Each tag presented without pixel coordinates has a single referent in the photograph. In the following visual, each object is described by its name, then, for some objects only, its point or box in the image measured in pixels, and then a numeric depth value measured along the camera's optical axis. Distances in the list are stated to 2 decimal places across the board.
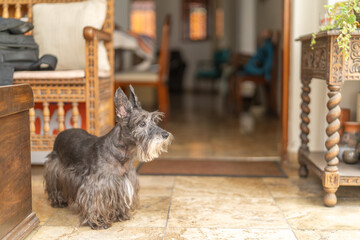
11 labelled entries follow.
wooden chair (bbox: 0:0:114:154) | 2.60
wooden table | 2.09
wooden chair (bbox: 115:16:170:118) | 4.94
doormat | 2.91
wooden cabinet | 1.60
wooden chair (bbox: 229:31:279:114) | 5.81
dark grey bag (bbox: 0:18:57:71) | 2.43
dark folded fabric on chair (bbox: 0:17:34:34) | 2.40
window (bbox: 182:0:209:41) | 12.72
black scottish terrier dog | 1.80
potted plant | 2.00
